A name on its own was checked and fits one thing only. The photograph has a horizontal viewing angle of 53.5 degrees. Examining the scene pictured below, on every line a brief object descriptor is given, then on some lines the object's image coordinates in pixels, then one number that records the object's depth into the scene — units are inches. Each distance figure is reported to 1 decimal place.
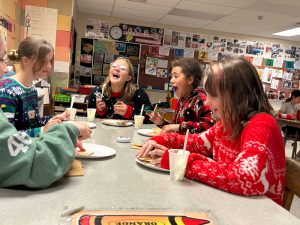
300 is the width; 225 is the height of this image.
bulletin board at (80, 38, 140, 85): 255.1
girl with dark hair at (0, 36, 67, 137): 62.1
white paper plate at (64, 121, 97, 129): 73.5
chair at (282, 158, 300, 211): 44.1
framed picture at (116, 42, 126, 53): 258.5
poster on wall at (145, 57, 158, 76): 266.1
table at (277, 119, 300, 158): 192.7
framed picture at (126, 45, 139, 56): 261.3
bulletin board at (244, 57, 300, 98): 287.0
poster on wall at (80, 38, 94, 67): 254.5
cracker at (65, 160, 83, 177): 38.1
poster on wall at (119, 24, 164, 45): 258.4
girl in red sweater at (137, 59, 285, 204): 37.6
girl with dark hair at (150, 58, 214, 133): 74.6
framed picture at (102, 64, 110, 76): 259.3
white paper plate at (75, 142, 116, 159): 46.5
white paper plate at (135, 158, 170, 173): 42.7
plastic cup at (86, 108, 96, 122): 84.0
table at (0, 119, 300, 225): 28.2
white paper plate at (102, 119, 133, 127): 80.7
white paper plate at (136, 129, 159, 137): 71.1
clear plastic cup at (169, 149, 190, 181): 39.6
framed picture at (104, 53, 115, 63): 258.4
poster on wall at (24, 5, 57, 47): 171.5
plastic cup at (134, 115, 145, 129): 80.3
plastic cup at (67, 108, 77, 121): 72.7
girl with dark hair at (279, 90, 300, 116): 253.4
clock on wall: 255.6
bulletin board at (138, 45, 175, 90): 265.1
